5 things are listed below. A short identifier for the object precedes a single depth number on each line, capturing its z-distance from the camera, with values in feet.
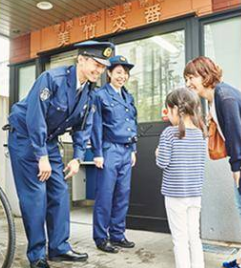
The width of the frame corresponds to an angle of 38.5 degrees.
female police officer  8.85
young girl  6.30
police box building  10.17
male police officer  6.88
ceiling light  12.20
